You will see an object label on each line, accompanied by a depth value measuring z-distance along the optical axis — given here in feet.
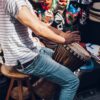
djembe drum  10.32
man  8.85
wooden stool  10.31
